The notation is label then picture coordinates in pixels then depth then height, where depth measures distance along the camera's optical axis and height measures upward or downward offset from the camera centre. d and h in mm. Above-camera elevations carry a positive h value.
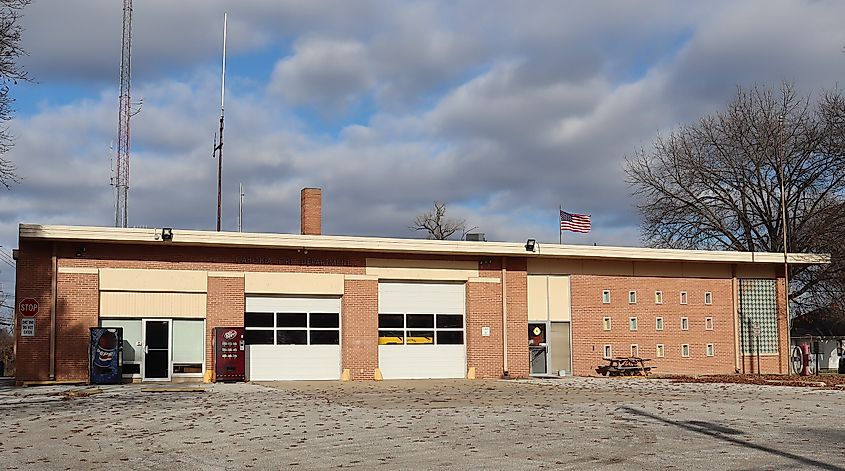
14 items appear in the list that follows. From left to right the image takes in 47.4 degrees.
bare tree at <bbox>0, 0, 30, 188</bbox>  19875 +6071
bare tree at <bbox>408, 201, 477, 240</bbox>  69125 +7425
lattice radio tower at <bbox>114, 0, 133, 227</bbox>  34938 +7830
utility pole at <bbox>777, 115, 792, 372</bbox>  34494 +1882
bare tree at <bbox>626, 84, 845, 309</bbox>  42188 +6624
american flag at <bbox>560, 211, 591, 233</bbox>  34281 +3855
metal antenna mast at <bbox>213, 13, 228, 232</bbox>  36500 +6332
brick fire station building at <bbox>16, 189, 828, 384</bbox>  27609 +913
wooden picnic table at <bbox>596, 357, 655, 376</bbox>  32469 -1245
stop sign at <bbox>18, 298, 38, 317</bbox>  26734 +766
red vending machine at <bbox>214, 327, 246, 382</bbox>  27812 -550
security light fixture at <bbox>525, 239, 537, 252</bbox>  31688 +2843
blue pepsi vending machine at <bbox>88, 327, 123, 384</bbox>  26594 -575
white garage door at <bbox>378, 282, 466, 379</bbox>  30953 +45
